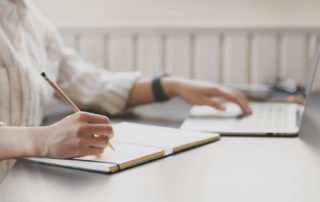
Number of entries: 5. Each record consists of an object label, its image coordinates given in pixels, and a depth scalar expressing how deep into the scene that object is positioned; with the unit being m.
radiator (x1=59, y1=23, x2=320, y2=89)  2.37
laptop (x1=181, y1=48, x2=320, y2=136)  1.45
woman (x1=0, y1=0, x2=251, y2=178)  1.15
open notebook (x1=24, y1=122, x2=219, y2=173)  1.13
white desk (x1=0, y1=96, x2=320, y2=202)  1.02
